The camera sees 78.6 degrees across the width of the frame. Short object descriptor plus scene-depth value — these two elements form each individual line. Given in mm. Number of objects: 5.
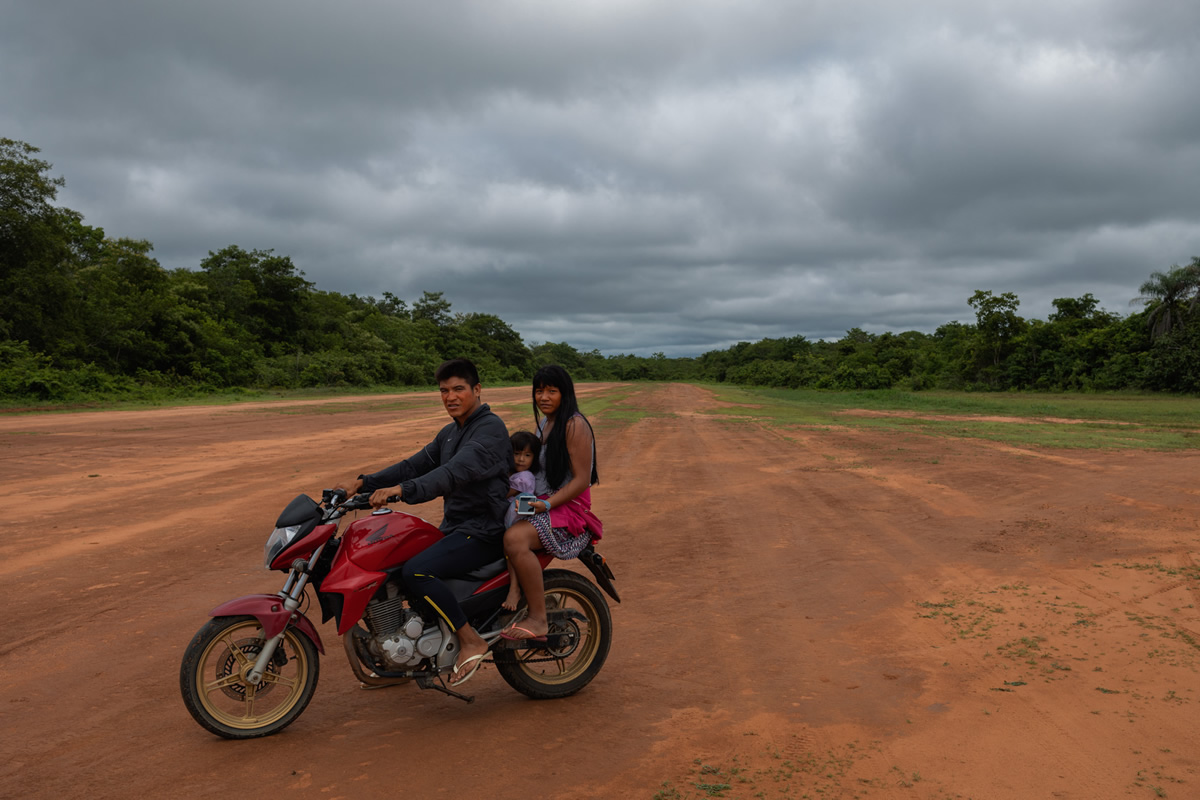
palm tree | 39500
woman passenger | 3861
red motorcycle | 3566
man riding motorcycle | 3674
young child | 3955
